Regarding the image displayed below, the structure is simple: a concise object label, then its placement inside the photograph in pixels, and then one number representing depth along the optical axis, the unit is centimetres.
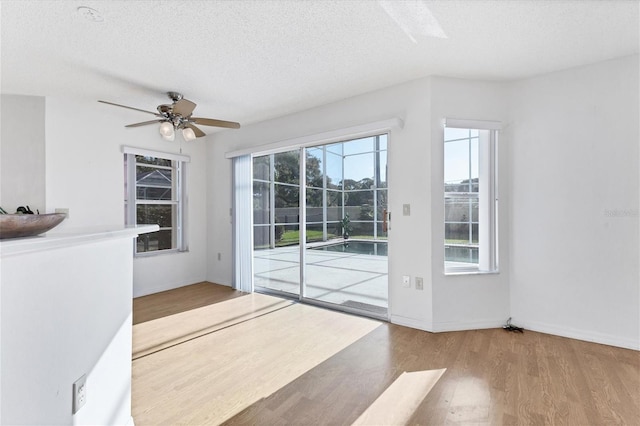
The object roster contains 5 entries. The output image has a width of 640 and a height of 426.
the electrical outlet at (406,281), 326
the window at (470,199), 325
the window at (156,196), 446
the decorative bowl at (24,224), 100
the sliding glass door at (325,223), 366
